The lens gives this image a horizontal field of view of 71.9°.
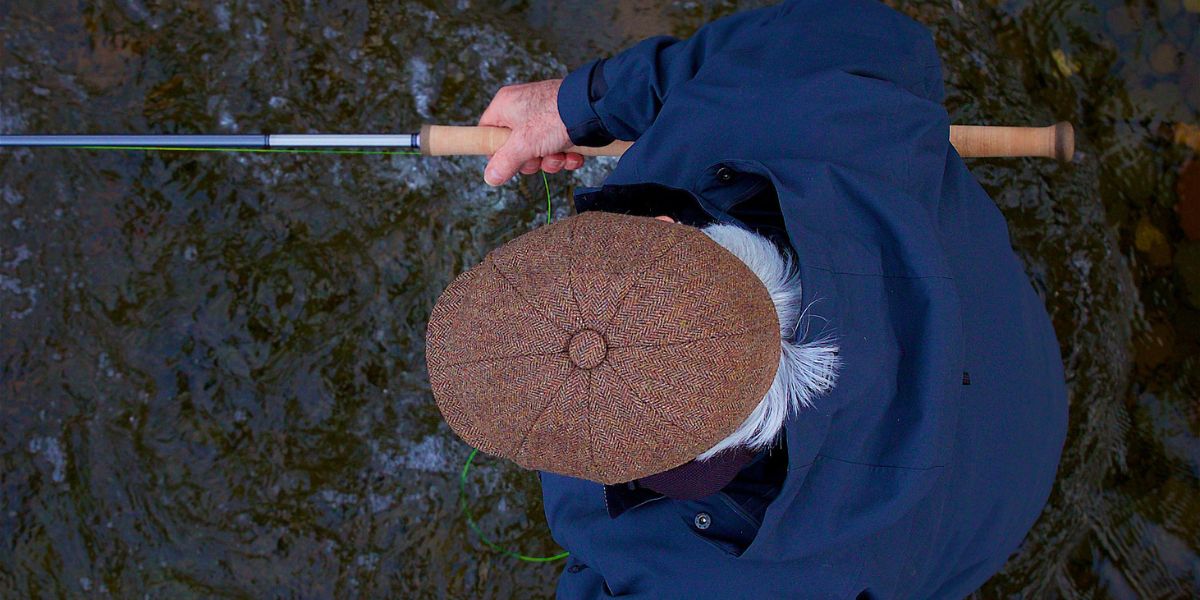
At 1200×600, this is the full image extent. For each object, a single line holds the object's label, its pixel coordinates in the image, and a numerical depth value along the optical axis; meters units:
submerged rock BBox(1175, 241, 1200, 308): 2.91
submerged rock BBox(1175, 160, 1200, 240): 2.94
